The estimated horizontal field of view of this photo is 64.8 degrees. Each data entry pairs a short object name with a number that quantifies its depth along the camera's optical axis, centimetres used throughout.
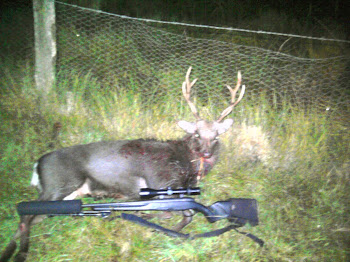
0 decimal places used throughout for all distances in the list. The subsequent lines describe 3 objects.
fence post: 455
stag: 316
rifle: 291
